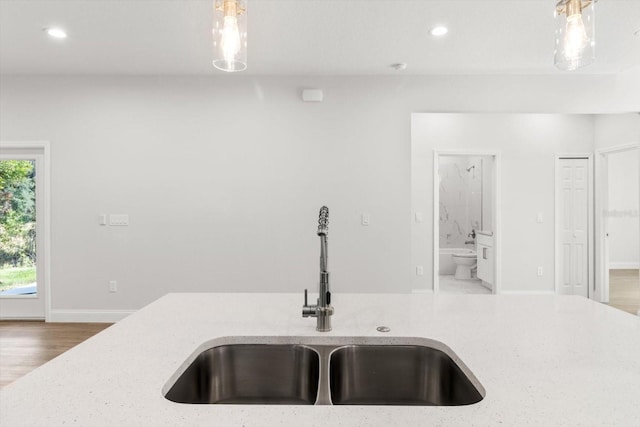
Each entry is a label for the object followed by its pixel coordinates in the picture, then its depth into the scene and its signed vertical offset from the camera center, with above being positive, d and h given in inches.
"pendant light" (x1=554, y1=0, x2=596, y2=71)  45.4 +21.8
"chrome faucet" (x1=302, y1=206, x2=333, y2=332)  45.8 -11.2
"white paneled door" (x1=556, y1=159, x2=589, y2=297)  191.8 -6.0
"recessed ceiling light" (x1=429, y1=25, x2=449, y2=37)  112.2 +54.3
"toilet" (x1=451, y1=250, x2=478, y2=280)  240.8 -32.1
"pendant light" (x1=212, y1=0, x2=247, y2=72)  49.2 +23.9
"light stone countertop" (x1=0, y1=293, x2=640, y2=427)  27.3 -14.2
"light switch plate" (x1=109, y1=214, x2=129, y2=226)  157.3 -2.6
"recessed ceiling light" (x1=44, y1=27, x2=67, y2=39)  115.2 +55.6
